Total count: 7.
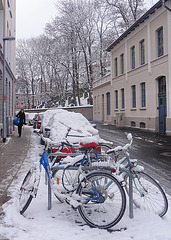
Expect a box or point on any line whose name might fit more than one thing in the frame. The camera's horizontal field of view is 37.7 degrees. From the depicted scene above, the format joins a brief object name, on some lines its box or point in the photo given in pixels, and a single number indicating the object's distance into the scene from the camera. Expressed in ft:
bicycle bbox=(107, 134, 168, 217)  12.07
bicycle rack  11.76
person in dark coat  52.59
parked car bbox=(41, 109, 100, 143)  29.12
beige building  58.50
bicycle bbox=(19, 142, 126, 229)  11.16
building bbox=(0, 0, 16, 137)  50.04
